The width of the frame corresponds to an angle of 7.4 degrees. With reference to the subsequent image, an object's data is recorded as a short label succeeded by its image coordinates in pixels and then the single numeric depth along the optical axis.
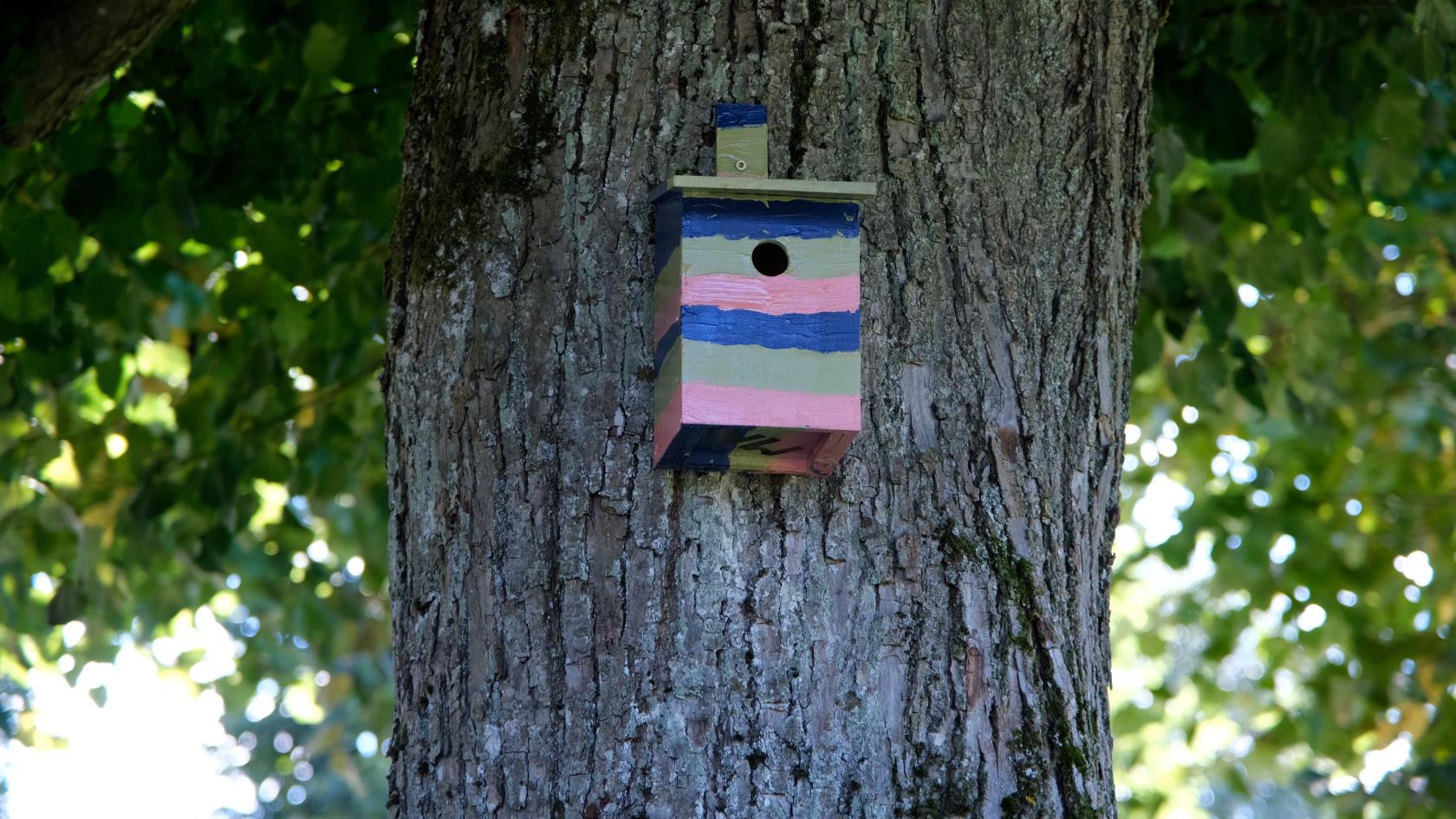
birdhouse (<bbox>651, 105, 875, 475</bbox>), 9.76
